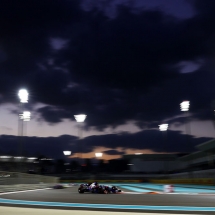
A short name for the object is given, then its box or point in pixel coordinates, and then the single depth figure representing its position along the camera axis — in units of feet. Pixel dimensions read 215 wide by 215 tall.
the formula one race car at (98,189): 67.60
